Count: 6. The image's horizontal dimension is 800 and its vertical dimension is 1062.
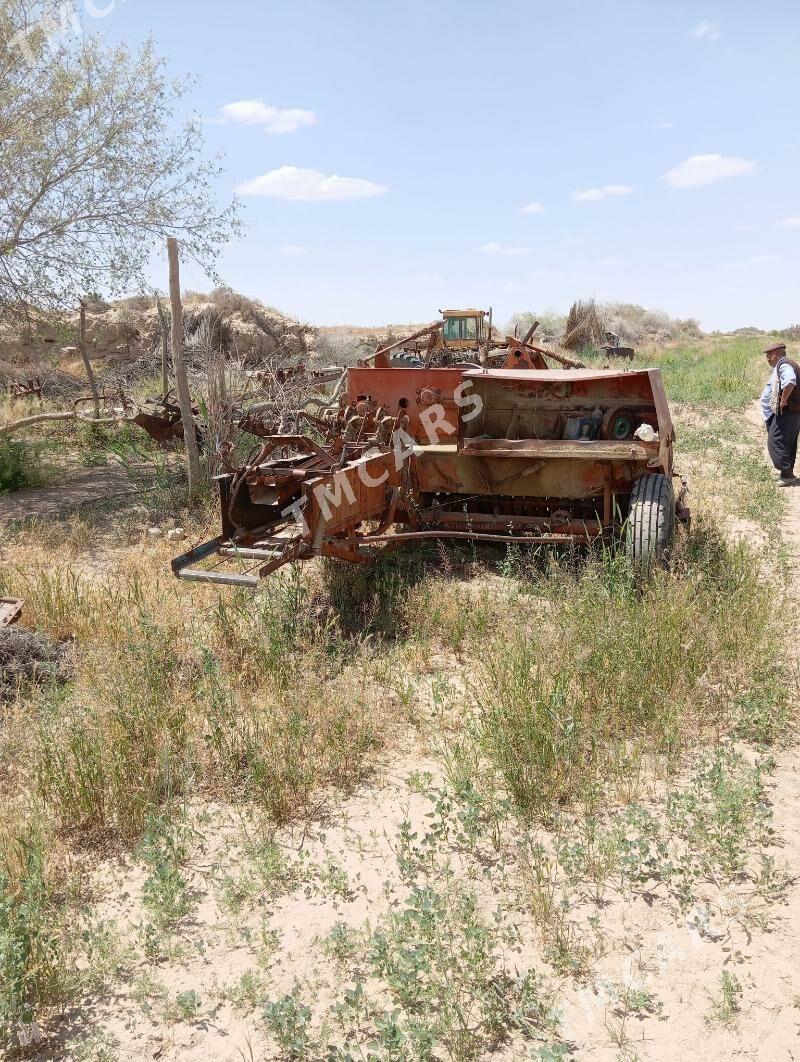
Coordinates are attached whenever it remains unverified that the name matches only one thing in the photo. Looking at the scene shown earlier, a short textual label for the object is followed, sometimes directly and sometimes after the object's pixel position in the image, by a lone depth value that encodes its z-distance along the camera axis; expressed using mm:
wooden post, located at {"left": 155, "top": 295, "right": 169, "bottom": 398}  12322
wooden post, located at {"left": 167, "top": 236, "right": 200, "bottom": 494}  8289
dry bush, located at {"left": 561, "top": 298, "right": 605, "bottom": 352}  31984
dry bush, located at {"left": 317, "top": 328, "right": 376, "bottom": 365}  21469
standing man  9695
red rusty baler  5301
